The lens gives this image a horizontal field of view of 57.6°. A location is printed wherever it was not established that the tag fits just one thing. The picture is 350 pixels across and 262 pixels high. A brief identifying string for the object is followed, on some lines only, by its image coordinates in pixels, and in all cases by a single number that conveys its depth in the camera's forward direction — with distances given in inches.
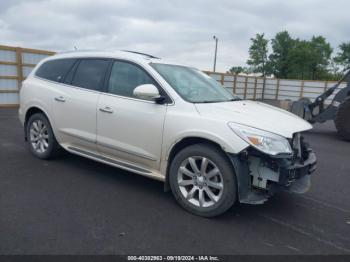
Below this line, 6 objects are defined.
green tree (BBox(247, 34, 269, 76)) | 2165.4
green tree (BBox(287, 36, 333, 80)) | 2066.9
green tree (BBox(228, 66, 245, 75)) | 2359.5
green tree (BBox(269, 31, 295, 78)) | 2121.1
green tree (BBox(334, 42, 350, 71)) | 2134.0
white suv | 130.9
